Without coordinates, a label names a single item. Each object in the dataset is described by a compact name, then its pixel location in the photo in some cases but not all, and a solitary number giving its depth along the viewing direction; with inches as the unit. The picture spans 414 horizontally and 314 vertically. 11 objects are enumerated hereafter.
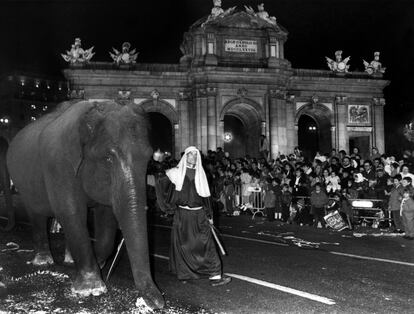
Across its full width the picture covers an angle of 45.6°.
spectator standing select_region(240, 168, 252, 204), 749.3
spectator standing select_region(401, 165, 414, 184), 552.9
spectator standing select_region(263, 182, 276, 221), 663.8
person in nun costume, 287.4
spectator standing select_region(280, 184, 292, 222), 647.1
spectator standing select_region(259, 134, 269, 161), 1092.5
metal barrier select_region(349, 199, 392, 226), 576.7
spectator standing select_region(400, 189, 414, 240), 490.9
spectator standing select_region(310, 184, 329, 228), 592.4
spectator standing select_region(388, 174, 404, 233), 520.4
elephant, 222.4
